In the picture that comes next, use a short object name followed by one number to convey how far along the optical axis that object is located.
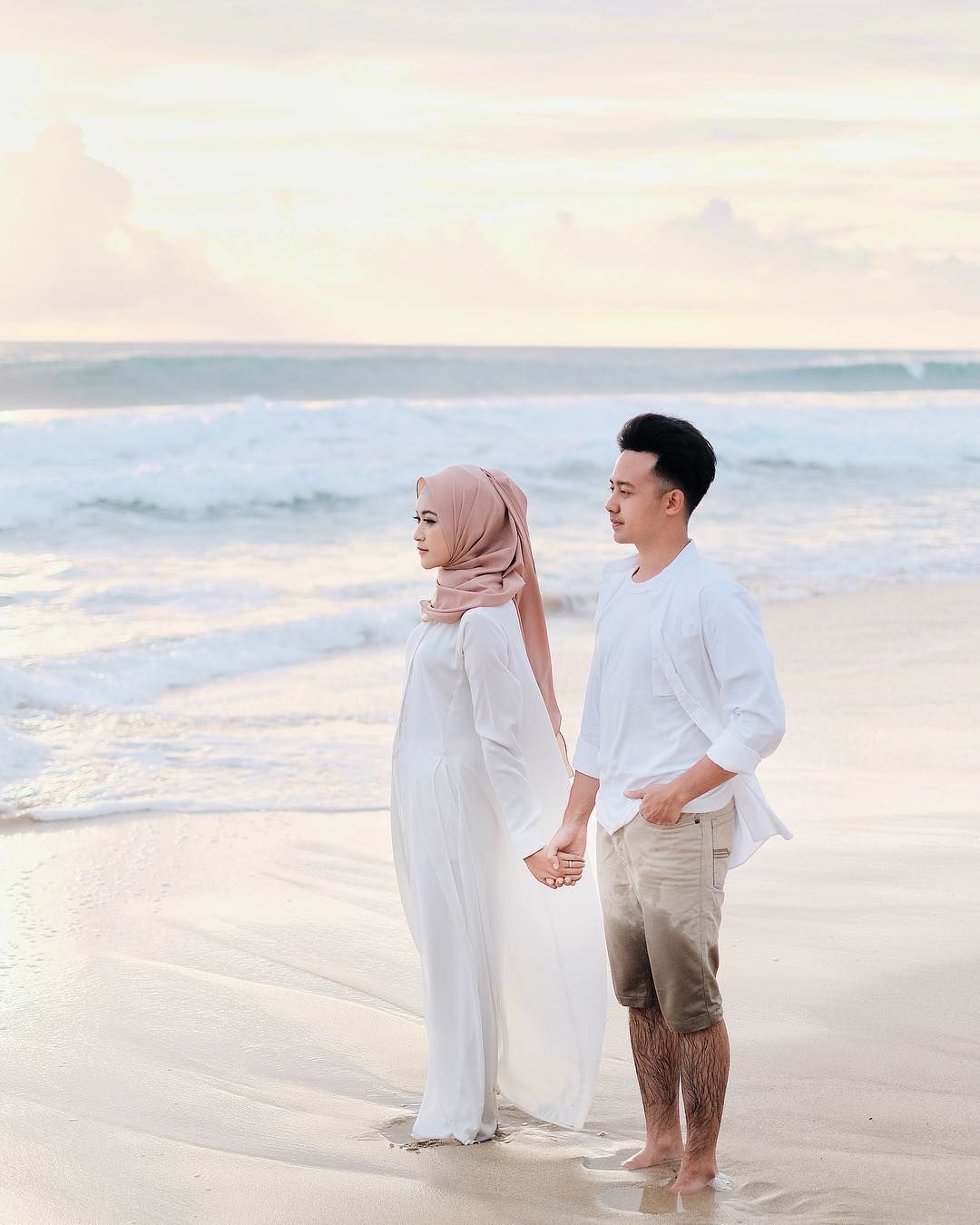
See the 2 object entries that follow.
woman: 3.29
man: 2.90
